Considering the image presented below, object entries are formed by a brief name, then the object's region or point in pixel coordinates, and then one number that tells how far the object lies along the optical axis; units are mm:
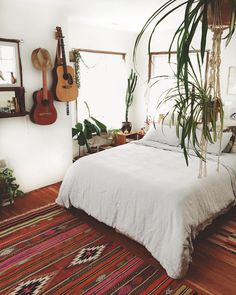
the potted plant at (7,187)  3121
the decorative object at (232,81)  3768
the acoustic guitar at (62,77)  3451
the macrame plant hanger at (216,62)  1430
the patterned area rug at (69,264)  1989
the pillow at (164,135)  3488
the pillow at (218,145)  3119
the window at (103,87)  4379
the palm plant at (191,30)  986
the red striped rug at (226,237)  2468
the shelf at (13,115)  3042
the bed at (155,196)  2102
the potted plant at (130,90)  4906
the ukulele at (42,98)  3262
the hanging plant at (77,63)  3973
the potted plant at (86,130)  4145
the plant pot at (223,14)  1266
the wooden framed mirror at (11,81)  3037
